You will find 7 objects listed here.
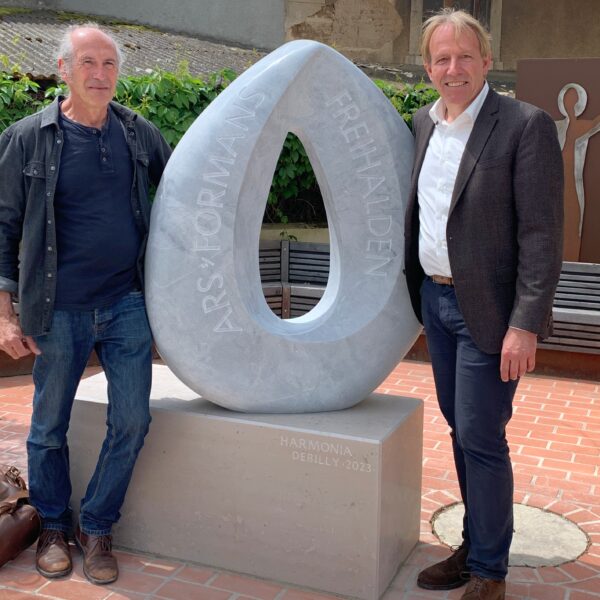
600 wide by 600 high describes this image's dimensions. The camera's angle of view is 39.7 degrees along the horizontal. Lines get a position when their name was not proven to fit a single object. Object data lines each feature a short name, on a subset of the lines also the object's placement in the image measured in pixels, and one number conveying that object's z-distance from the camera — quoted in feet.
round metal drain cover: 11.11
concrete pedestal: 9.93
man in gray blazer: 8.74
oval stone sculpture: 10.28
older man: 9.81
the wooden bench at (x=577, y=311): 20.49
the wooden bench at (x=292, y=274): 23.59
